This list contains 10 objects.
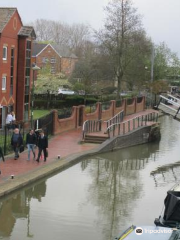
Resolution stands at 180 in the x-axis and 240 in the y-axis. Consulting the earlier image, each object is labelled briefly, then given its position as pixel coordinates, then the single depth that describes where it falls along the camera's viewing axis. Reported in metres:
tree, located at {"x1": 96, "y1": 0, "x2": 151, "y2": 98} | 50.84
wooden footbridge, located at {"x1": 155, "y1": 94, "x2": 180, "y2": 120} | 29.03
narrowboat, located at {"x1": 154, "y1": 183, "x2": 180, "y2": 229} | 10.59
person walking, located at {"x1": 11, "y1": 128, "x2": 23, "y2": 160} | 20.28
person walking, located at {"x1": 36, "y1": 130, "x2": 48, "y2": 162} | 20.36
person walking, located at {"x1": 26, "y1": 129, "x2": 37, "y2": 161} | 20.67
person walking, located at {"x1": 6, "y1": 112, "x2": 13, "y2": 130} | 30.21
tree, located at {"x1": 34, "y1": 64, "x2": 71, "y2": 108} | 58.34
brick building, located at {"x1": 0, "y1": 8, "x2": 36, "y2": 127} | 35.56
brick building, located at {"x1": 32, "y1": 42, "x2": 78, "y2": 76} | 85.69
